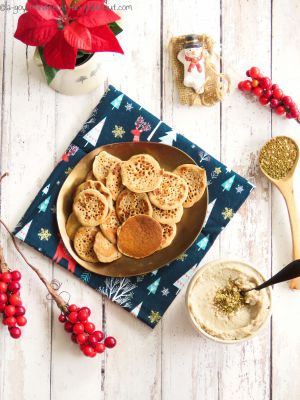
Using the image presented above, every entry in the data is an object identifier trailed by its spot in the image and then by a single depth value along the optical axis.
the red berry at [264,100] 1.43
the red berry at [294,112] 1.43
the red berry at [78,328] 1.31
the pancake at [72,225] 1.37
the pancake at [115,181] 1.36
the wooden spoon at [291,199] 1.41
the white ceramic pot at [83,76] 1.29
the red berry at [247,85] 1.43
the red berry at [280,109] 1.43
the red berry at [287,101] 1.43
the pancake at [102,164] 1.36
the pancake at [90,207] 1.34
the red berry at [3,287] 1.30
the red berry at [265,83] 1.43
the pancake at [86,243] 1.35
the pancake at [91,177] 1.37
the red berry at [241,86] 1.43
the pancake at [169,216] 1.36
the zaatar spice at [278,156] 1.41
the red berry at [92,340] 1.32
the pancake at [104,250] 1.34
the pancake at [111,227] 1.35
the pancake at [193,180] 1.37
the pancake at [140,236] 1.33
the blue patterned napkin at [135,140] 1.38
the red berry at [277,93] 1.43
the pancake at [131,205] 1.35
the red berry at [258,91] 1.43
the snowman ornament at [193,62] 1.39
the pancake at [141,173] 1.34
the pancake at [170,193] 1.35
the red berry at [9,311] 1.31
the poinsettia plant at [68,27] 1.13
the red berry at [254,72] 1.42
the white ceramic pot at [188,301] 1.26
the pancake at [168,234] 1.36
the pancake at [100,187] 1.35
